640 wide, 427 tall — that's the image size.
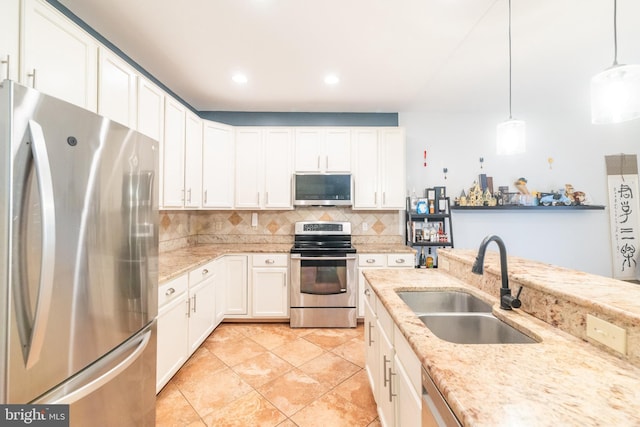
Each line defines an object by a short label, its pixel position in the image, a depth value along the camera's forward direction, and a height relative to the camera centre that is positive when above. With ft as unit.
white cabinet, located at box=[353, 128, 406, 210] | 10.60 +2.07
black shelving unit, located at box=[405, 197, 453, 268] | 10.55 -0.54
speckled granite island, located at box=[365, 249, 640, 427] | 1.87 -1.44
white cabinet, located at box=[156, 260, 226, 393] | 5.91 -2.70
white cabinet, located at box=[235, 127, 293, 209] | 10.64 +2.37
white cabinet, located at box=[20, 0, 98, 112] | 3.81 +2.77
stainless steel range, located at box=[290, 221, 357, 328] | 9.61 -2.66
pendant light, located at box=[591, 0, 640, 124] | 3.84 +1.94
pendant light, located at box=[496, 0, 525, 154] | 5.83 +1.89
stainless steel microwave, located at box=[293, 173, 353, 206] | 10.37 +1.21
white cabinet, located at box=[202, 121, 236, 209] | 9.77 +2.16
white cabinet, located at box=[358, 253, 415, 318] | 9.82 -1.70
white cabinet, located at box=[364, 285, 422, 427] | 3.15 -2.40
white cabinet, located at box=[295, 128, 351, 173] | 10.62 +2.92
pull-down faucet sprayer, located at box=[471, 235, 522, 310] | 3.81 -0.89
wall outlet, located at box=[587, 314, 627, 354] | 2.57 -1.26
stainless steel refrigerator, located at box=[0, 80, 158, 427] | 2.71 -0.51
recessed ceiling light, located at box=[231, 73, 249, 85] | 8.20 +4.69
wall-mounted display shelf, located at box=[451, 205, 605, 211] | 10.69 +0.39
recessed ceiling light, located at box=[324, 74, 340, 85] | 8.24 +4.66
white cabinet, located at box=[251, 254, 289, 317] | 9.84 -2.62
